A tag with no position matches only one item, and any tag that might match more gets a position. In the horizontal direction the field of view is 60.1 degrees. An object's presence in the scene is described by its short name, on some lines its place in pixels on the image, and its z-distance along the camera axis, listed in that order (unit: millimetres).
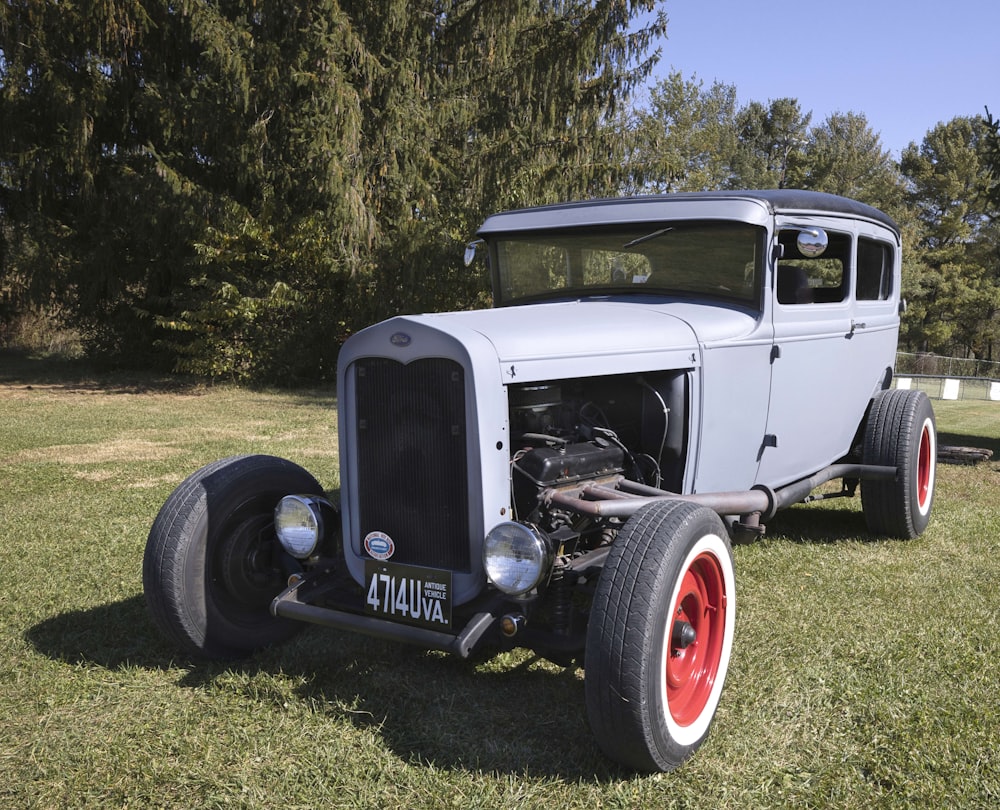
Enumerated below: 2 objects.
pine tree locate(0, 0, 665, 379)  14391
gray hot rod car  2957
